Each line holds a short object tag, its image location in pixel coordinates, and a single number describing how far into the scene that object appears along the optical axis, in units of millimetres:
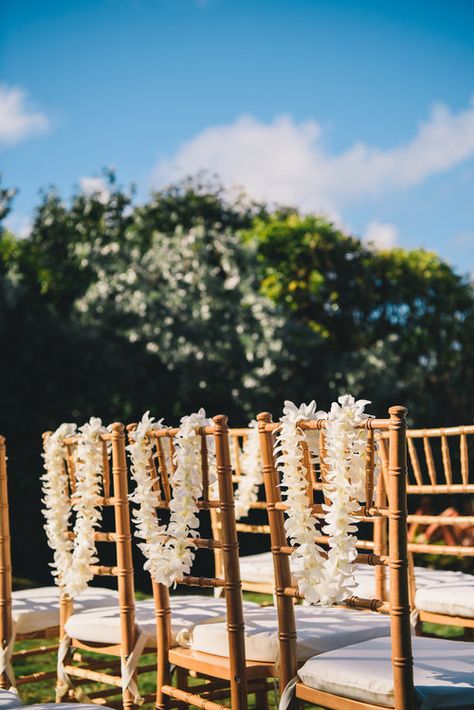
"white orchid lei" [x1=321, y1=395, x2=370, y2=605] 1974
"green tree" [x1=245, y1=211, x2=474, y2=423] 9977
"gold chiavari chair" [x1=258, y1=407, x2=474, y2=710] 1870
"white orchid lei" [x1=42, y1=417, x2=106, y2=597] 2951
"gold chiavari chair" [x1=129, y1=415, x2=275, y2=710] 2324
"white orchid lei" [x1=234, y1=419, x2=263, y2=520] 3971
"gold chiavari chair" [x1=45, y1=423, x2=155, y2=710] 2775
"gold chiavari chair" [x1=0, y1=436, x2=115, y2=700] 3215
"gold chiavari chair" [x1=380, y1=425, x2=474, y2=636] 3020
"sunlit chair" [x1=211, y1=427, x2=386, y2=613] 3152
